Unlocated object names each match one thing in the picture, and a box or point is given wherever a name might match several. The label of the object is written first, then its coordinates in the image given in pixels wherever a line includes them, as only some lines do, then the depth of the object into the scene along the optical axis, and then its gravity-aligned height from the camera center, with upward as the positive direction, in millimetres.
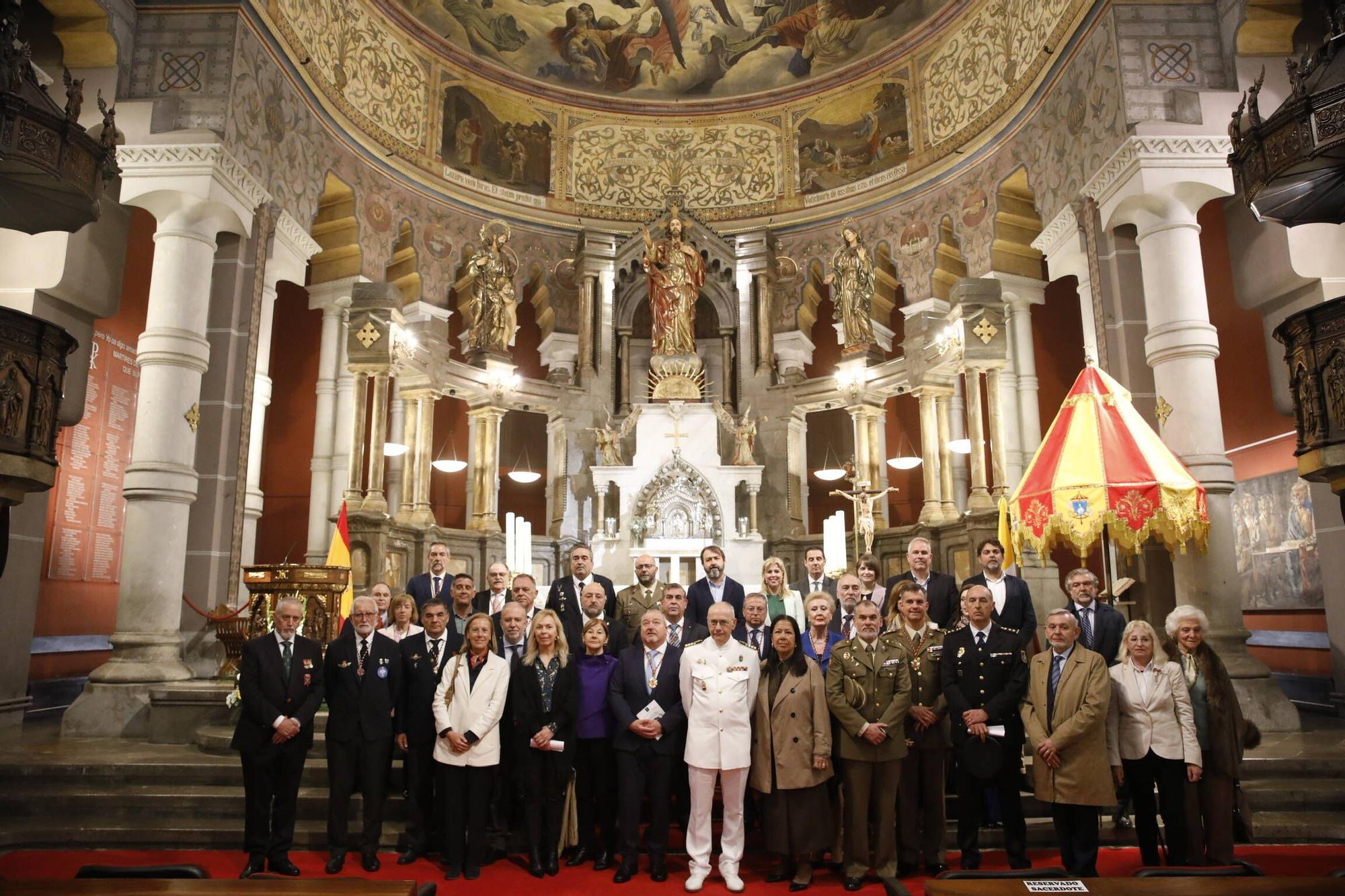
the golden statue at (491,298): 14039 +4510
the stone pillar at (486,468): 13742 +1872
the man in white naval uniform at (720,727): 4508 -677
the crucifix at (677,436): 13734 +2303
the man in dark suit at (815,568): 6152 +152
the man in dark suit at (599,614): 5266 -136
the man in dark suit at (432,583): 6648 +57
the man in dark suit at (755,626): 5078 -202
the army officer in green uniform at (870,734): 4453 -697
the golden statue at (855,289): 13703 +4506
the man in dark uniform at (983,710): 4516 -590
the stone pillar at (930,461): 12055 +1722
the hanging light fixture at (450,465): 13086 +1794
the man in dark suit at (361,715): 4793 -659
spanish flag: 8617 +382
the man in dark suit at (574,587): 5953 +23
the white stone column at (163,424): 7355 +1457
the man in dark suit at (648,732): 4609 -723
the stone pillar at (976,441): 11211 +1845
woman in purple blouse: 4875 -890
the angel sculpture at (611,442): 13875 +2243
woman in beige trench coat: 4484 -814
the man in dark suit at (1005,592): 5496 -7
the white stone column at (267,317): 10195 +3187
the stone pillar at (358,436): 12000 +2028
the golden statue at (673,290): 14656 +4784
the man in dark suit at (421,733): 4953 -770
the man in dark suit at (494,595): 6254 -26
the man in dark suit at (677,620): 5117 -165
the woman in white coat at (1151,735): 4422 -698
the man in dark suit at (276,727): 4602 -683
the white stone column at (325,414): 12453 +2461
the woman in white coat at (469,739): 4633 -755
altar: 13172 +1322
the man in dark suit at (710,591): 5887 +0
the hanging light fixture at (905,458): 12531 +1829
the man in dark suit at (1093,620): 5172 -169
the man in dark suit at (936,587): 5770 +23
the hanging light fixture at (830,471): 13570 +1795
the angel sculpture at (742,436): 13789 +2340
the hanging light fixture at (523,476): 14188 +1779
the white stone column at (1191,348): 7117 +2023
